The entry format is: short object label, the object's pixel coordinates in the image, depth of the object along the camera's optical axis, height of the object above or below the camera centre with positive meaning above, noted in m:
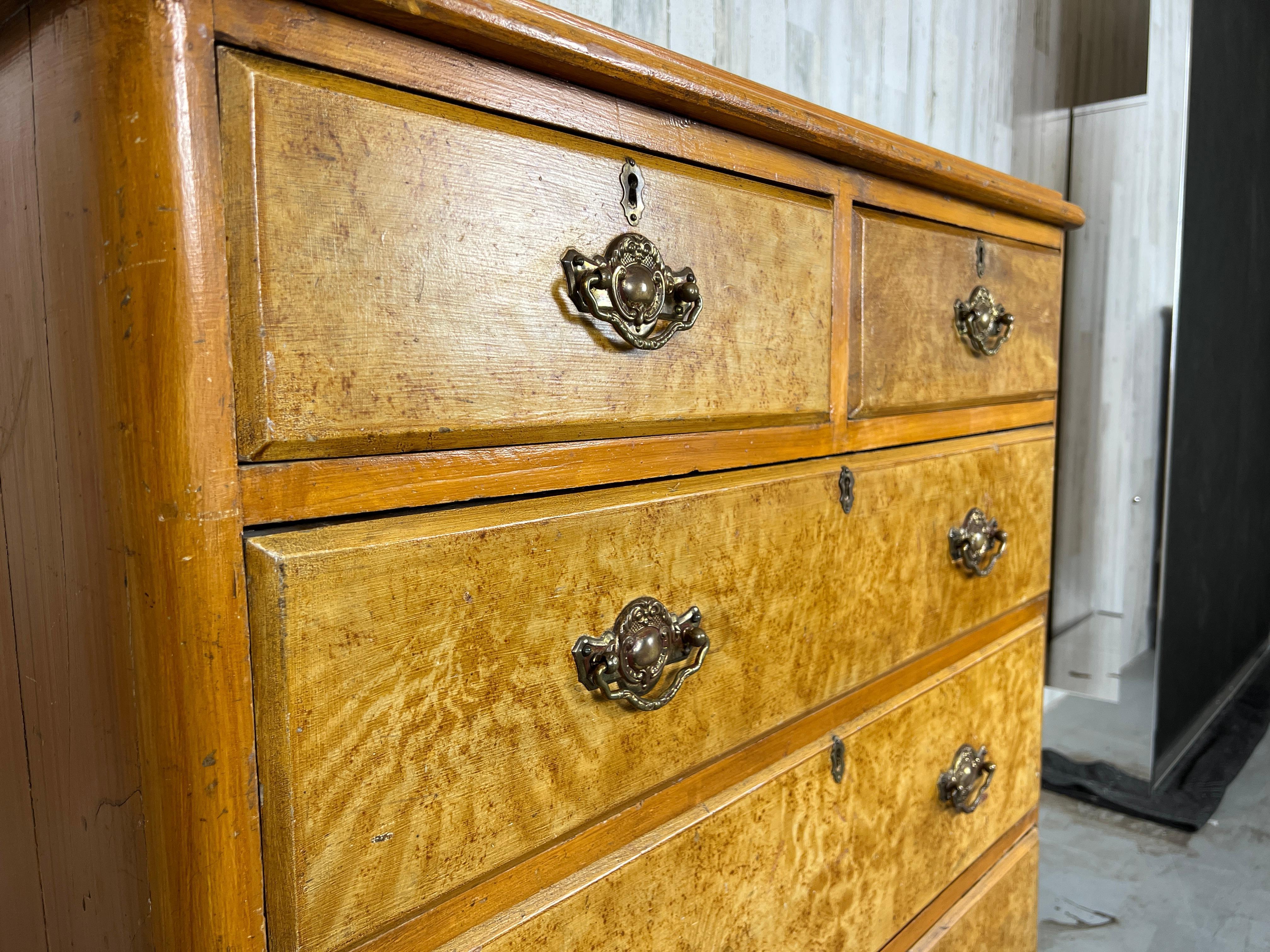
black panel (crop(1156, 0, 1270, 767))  2.08 +0.02
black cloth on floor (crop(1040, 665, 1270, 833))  2.07 -1.02
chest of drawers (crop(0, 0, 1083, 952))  0.42 -0.05
